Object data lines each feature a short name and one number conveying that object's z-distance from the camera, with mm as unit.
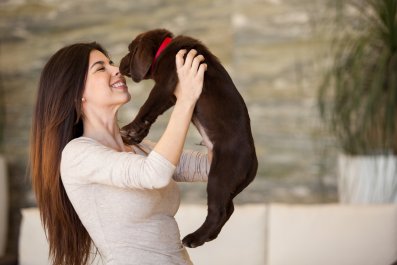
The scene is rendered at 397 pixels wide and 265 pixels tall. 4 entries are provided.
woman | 3130
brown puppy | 2692
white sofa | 4397
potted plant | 5181
